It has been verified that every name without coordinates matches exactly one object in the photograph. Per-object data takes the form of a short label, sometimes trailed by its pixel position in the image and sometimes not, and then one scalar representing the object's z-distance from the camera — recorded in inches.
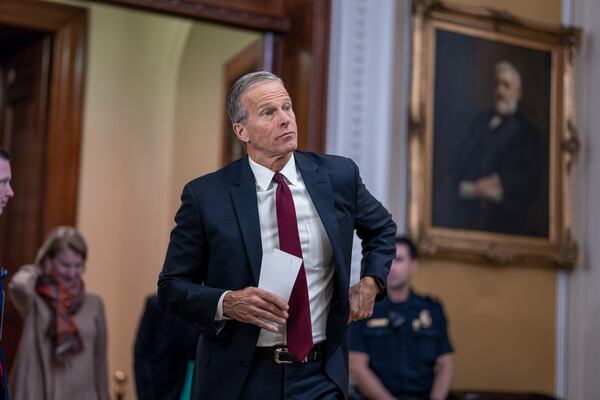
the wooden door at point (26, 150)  309.4
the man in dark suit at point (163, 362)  193.9
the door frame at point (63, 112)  309.3
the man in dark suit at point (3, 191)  129.1
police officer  217.5
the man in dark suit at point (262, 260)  116.4
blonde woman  209.3
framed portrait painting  255.8
